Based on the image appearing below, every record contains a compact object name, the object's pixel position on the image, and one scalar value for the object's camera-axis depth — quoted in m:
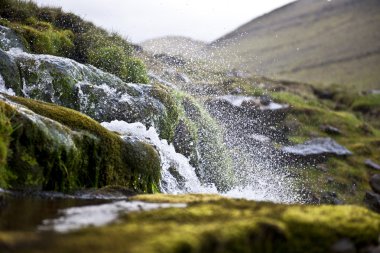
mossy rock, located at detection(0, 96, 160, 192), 9.22
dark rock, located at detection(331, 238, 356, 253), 5.36
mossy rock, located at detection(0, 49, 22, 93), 15.83
